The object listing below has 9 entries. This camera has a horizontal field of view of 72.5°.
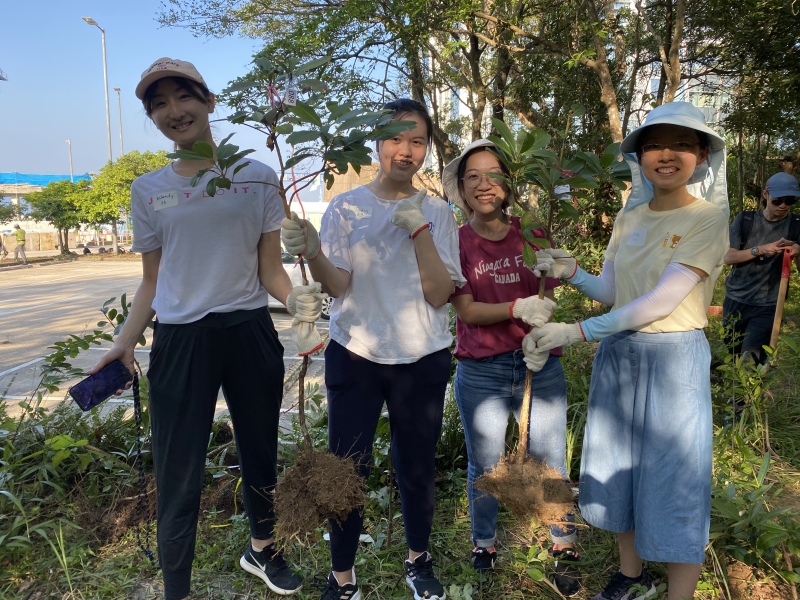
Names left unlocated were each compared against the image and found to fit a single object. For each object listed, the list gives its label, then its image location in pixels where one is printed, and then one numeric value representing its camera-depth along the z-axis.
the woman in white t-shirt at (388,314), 1.74
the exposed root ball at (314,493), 1.58
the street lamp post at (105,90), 19.44
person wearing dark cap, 3.42
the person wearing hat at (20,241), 18.07
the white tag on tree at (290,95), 1.46
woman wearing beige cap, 1.70
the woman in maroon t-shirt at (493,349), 1.90
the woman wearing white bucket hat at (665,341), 1.57
